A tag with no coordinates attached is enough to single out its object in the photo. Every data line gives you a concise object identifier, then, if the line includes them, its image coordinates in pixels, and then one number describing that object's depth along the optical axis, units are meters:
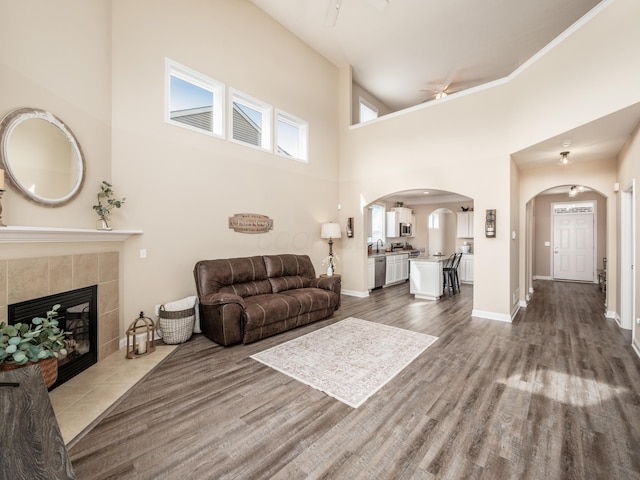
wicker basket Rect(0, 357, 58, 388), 1.85
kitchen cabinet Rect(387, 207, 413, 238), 8.42
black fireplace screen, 2.36
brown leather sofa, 3.46
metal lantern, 3.17
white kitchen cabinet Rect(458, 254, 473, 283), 7.89
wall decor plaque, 4.58
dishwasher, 6.96
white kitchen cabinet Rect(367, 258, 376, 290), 6.67
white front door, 8.14
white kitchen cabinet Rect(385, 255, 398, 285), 7.44
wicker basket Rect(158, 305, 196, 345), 3.47
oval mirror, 2.29
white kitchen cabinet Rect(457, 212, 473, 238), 8.19
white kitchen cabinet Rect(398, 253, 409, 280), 7.98
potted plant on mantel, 3.09
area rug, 2.55
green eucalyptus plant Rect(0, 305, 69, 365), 1.81
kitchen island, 5.96
